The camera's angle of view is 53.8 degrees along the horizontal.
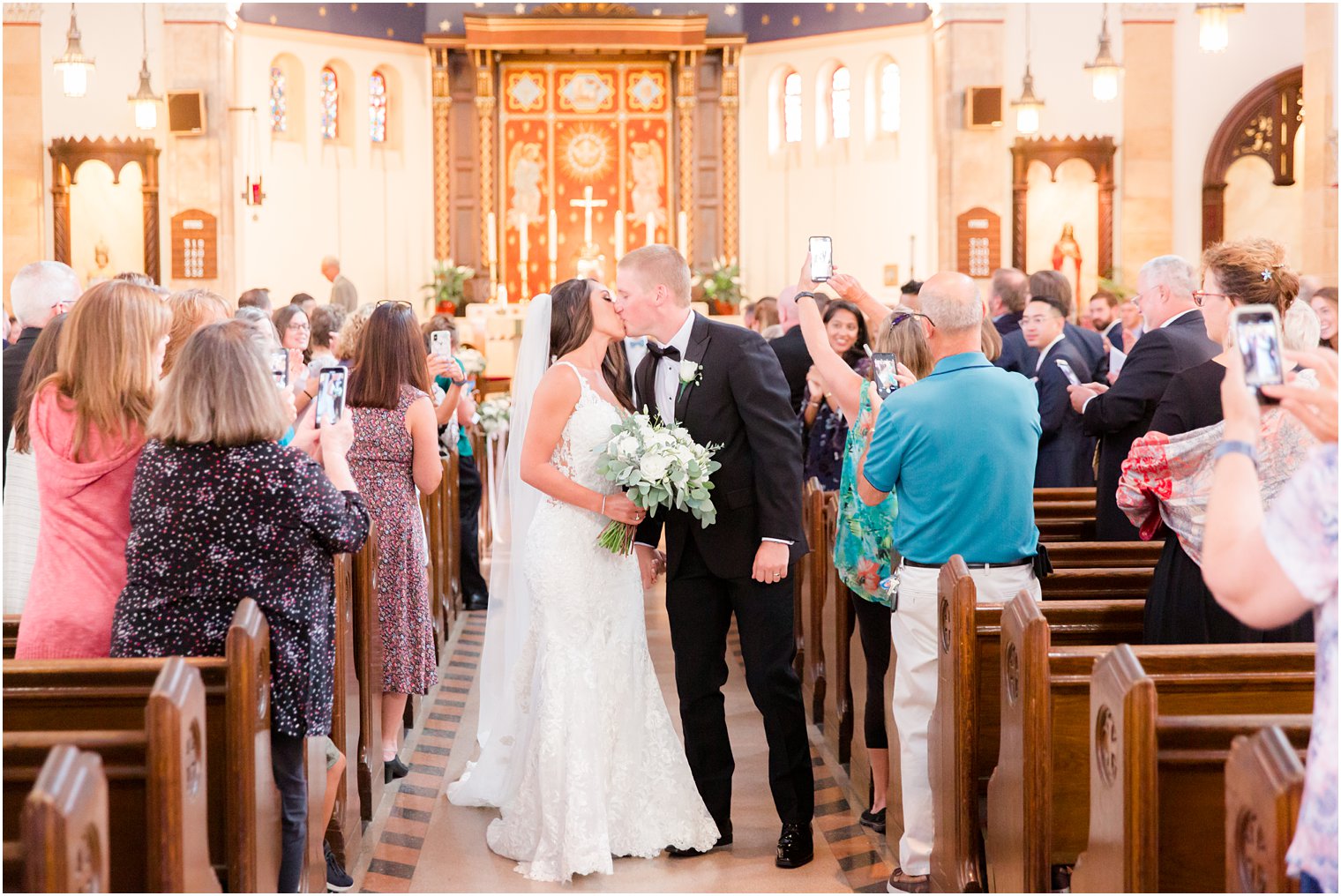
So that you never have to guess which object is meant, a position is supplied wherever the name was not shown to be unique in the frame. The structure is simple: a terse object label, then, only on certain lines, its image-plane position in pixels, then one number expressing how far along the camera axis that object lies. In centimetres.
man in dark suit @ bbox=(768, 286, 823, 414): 604
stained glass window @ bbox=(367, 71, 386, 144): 1652
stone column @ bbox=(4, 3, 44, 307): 1287
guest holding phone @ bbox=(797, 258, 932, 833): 403
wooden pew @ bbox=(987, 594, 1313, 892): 266
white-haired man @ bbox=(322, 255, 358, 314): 1088
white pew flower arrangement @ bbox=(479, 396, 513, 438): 927
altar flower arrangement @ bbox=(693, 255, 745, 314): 1578
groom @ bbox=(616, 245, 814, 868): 394
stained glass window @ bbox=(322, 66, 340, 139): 1618
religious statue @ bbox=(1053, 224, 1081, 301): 1368
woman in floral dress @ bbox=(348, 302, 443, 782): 477
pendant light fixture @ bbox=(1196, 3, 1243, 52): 993
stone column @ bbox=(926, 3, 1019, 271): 1374
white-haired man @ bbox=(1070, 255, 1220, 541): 457
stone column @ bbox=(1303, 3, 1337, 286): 934
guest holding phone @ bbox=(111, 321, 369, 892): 286
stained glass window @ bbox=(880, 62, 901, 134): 1573
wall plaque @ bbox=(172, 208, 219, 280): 1360
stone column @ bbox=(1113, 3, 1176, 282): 1342
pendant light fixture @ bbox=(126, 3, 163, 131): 1266
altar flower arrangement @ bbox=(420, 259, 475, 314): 1592
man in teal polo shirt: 359
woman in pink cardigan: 310
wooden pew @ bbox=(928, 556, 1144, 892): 321
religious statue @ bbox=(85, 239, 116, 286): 1342
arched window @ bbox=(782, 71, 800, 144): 1680
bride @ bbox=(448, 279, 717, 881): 392
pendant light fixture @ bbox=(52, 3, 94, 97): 1146
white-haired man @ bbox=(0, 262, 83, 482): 475
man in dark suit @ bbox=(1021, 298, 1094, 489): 636
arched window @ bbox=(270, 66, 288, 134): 1540
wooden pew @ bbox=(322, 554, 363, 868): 390
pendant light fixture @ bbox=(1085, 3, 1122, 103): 1190
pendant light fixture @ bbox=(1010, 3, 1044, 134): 1288
